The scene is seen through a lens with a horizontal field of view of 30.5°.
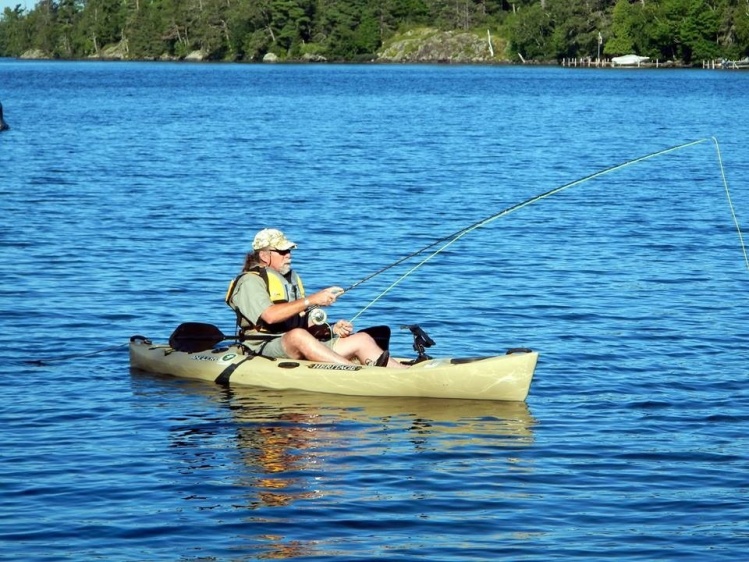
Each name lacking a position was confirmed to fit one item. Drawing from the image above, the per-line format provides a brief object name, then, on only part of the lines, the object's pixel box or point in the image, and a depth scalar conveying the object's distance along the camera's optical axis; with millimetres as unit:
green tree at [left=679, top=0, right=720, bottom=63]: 148000
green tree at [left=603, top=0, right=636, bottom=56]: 158500
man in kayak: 12695
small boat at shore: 157500
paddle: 13805
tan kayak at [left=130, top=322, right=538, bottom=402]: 12516
